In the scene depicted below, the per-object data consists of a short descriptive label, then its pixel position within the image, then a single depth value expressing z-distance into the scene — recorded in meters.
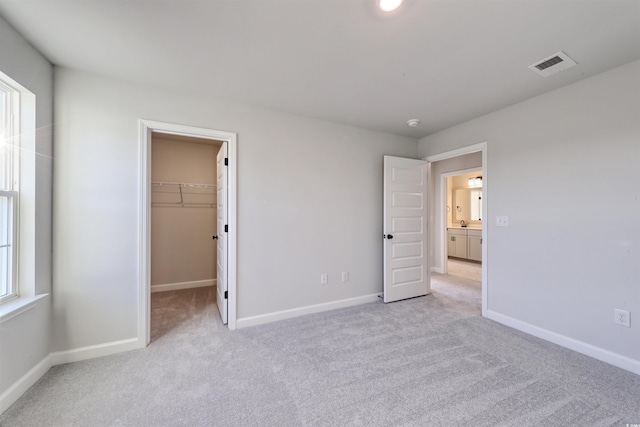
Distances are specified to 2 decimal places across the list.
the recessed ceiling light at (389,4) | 1.36
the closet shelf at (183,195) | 3.95
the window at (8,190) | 1.67
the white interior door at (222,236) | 2.71
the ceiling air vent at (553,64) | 1.86
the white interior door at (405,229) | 3.41
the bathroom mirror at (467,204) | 6.55
